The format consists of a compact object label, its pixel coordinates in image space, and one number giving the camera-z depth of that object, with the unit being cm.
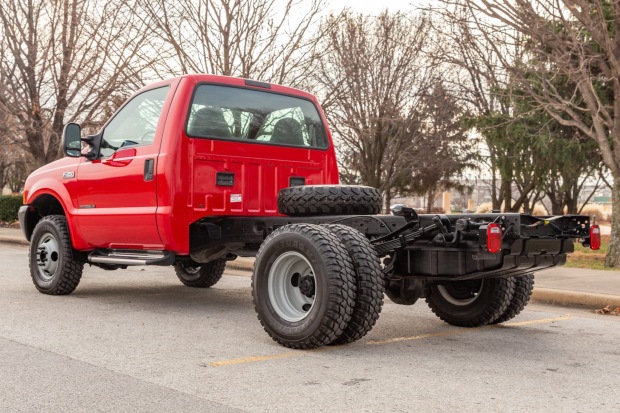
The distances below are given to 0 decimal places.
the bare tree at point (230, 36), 1700
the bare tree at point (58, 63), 1922
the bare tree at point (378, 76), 2341
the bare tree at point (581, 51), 1188
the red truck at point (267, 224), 554
